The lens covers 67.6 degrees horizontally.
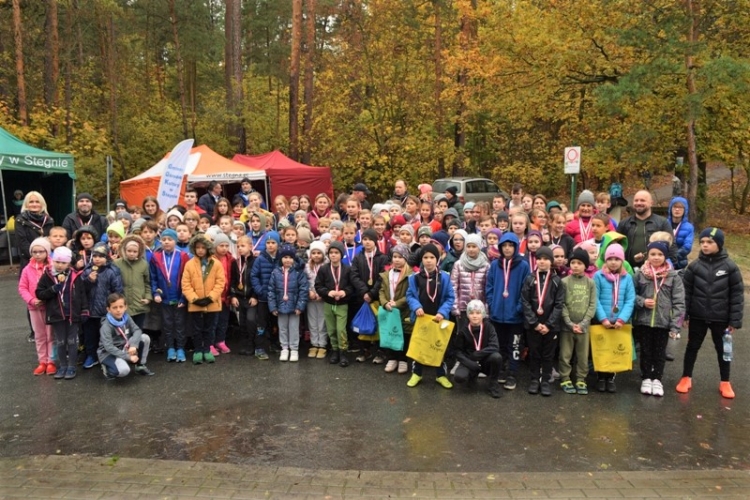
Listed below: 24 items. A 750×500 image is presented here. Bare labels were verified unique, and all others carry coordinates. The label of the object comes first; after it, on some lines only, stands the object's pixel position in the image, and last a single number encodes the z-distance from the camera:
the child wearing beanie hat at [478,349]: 5.85
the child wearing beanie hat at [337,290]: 6.79
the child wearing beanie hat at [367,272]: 6.80
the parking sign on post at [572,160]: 13.25
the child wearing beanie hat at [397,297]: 6.46
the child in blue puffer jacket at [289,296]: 6.89
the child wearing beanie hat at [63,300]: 6.24
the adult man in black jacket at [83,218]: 7.97
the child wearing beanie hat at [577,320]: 5.88
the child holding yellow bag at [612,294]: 5.91
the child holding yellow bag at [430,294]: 6.19
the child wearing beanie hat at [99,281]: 6.37
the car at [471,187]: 20.56
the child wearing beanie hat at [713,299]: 5.68
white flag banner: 12.34
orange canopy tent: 16.61
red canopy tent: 17.92
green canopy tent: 14.21
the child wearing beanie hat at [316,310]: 7.06
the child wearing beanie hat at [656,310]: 5.80
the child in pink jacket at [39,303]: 6.36
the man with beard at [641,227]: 6.83
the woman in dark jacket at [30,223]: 8.02
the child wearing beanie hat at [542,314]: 5.84
